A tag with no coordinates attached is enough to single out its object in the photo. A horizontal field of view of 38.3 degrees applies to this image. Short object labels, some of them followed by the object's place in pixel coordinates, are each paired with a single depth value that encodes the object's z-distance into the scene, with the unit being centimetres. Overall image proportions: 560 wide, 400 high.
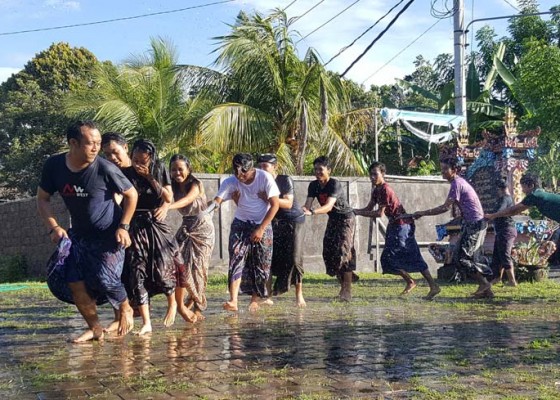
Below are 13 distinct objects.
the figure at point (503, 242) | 1229
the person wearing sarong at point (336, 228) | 1021
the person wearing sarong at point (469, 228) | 1046
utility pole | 2133
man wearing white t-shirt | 870
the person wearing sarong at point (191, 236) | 793
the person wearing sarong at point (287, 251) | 985
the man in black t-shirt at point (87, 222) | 638
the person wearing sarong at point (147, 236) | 718
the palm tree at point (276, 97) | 1923
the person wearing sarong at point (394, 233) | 1069
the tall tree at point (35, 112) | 3391
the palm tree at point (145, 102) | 2167
